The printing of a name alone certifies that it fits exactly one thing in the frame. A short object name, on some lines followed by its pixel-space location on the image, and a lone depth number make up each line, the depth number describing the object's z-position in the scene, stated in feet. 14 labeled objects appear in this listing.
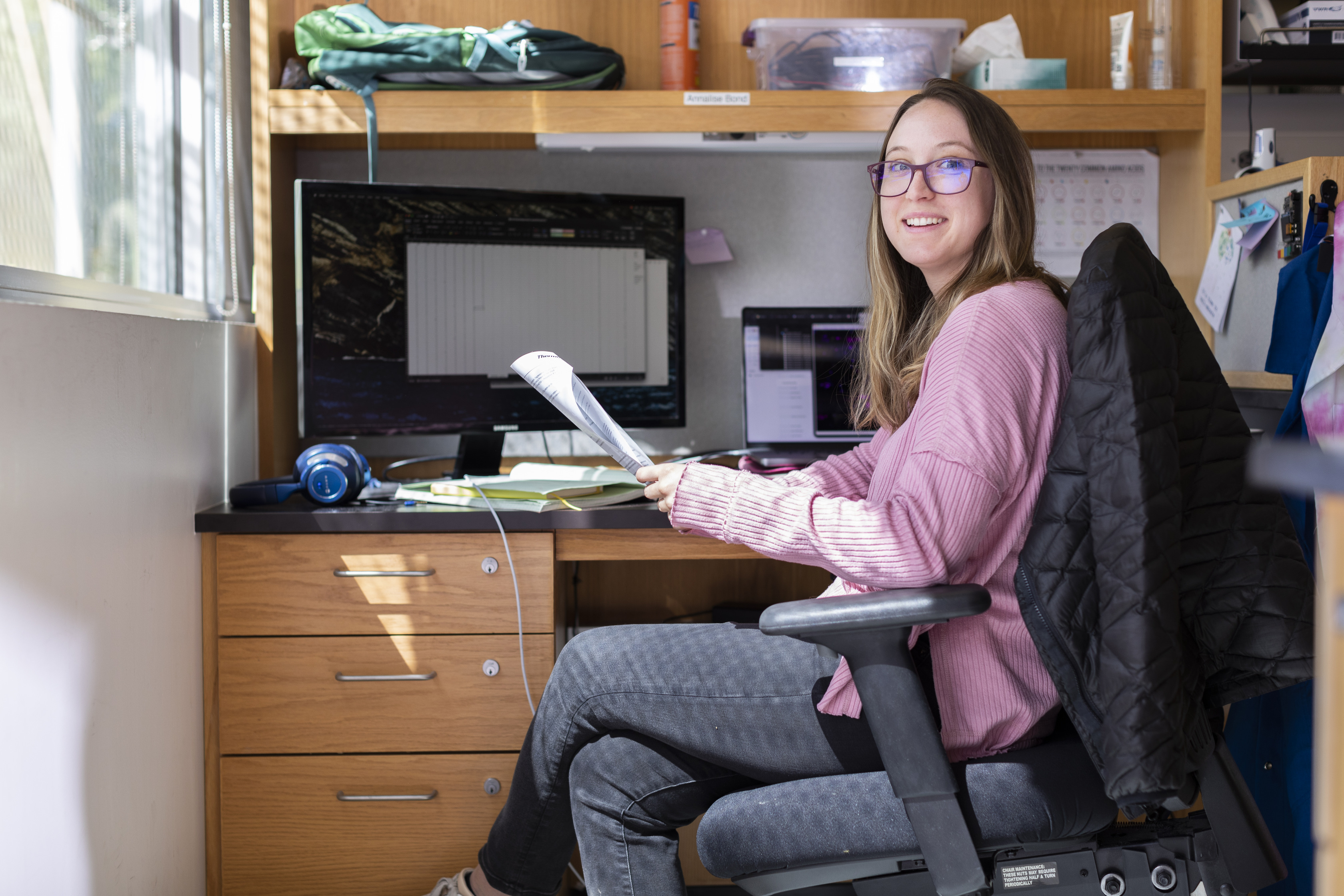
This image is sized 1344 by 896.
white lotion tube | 6.18
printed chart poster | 6.71
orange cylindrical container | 6.26
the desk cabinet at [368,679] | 5.09
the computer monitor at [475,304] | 5.79
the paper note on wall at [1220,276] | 5.51
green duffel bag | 5.81
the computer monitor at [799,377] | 6.55
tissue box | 6.05
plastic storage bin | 6.16
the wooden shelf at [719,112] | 5.89
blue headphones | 5.24
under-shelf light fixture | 6.07
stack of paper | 5.12
